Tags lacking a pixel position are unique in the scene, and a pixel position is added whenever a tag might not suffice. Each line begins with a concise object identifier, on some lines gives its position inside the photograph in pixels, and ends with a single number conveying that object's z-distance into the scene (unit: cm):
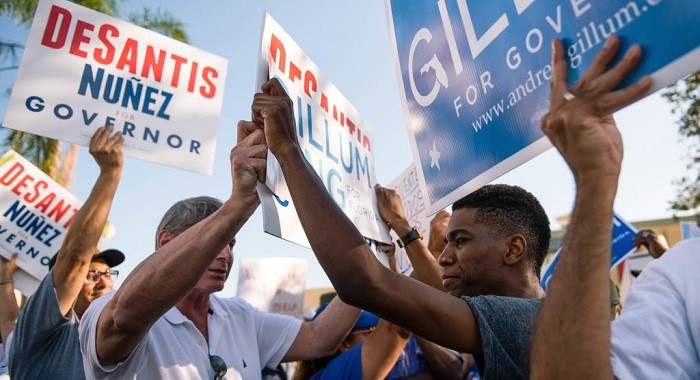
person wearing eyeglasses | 233
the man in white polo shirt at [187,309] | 184
